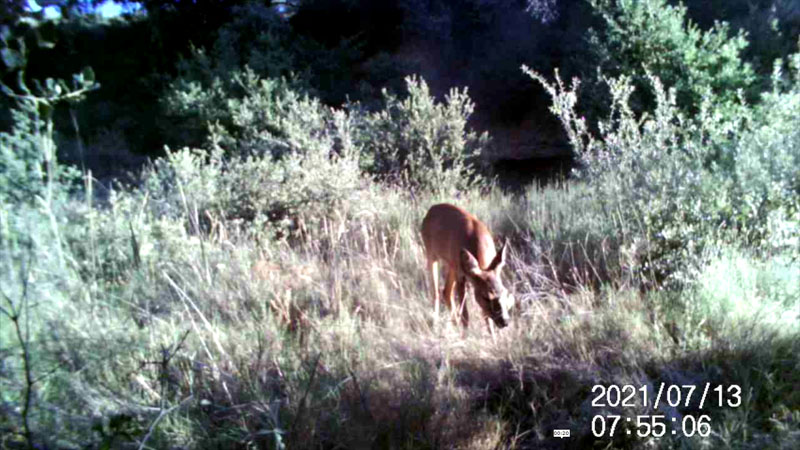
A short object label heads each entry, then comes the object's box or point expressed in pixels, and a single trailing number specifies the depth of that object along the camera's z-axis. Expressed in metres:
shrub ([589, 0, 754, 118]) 9.69
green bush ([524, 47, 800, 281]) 4.75
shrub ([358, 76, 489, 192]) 9.12
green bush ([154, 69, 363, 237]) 7.27
